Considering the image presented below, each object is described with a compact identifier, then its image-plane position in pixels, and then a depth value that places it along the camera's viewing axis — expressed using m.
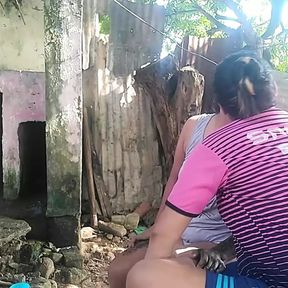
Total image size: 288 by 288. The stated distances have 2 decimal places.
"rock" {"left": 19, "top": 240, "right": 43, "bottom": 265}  2.51
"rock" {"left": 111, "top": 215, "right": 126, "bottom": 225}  3.20
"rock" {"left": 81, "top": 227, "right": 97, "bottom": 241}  2.98
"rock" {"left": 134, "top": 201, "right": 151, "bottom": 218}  3.28
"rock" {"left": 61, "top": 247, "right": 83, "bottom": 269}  2.56
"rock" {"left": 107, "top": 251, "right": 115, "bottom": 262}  2.75
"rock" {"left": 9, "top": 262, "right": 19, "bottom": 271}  2.38
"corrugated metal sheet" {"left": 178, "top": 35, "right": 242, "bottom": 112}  3.11
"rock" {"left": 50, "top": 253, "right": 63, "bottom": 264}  2.56
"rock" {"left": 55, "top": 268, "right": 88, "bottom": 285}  2.41
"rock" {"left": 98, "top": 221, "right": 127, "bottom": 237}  3.07
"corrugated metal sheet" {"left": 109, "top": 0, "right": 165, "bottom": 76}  3.19
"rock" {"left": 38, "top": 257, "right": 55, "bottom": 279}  2.36
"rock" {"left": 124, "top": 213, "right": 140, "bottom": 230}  3.17
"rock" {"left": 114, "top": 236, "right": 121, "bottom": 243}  3.02
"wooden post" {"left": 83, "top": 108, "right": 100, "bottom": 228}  3.11
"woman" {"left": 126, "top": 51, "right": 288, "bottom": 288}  1.10
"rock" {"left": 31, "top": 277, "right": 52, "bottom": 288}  2.12
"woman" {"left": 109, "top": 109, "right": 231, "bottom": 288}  1.42
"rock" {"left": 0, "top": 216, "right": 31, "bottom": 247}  2.52
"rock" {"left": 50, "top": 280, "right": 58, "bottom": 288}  2.24
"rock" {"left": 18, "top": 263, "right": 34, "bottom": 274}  2.38
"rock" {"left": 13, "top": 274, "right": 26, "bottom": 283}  2.17
